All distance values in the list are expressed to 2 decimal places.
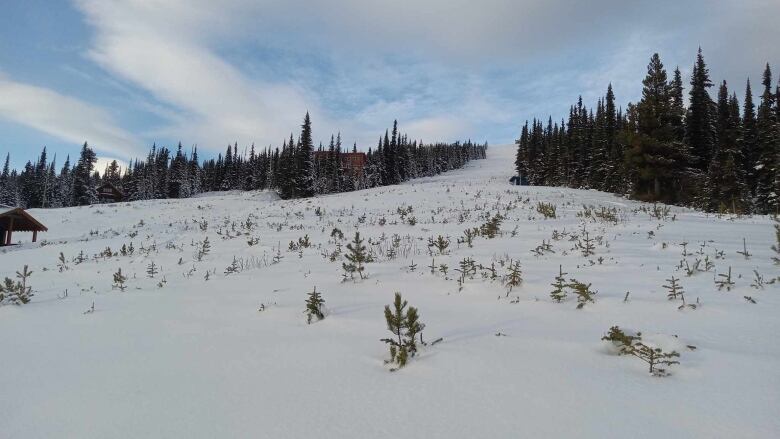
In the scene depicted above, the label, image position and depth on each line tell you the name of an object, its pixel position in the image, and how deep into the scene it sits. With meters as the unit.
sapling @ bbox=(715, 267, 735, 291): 4.25
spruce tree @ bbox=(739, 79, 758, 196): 41.84
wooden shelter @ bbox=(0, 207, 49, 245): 25.12
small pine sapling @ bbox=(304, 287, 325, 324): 4.48
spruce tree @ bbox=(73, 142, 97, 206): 75.81
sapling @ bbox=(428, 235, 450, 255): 7.21
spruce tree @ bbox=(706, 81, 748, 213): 25.17
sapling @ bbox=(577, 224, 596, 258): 6.33
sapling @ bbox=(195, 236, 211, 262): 9.38
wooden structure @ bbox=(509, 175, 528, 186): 82.81
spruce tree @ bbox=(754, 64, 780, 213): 35.38
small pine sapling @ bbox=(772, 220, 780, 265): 4.85
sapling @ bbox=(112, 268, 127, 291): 6.68
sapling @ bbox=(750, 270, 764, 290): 4.16
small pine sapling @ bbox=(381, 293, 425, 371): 3.28
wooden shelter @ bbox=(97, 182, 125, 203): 75.97
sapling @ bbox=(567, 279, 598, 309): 4.22
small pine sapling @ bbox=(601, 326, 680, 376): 2.83
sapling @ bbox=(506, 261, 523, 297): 5.05
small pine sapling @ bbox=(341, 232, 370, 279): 6.06
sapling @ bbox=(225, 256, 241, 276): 7.54
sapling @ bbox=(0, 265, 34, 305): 5.69
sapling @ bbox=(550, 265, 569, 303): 4.40
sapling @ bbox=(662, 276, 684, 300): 4.04
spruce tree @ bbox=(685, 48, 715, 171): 46.94
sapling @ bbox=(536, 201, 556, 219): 12.40
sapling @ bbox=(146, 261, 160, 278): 7.77
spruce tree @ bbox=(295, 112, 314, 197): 60.62
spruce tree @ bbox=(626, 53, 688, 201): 27.61
